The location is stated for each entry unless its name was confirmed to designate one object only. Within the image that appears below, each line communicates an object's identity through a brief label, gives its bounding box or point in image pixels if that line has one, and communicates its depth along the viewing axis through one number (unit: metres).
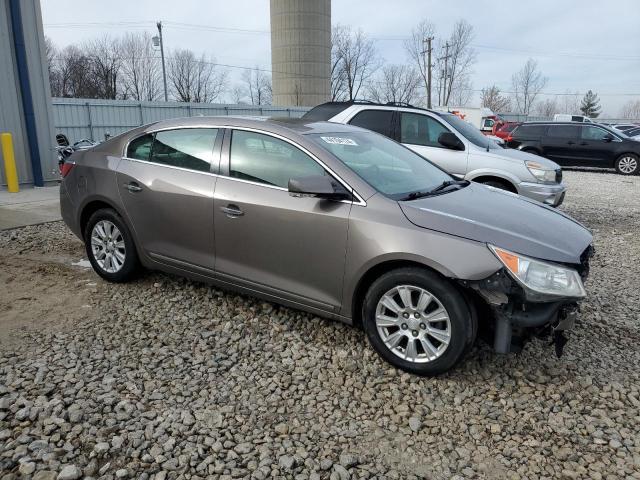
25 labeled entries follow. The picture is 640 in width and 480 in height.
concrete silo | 50.78
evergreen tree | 87.62
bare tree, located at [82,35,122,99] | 54.59
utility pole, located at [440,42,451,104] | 60.84
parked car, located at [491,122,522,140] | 21.50
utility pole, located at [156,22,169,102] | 45.67
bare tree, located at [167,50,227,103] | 61.64
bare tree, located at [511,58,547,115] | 72.94
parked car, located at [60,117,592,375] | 3.04
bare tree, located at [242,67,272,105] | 65.74
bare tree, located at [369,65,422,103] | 61.49
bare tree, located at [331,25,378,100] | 62.12
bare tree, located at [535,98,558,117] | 87.31
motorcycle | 10.12
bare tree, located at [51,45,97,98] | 53.28
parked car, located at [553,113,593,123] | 32.33
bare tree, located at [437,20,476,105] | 61.62
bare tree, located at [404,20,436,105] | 58.78
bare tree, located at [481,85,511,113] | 75.81
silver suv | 7.23
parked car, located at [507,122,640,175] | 16.28
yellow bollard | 9.59
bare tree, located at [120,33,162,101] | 58.12
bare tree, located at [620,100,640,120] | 100.01
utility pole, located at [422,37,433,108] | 50.31
